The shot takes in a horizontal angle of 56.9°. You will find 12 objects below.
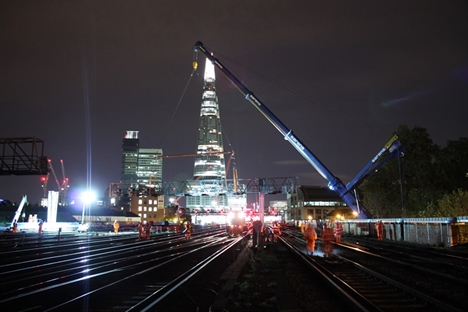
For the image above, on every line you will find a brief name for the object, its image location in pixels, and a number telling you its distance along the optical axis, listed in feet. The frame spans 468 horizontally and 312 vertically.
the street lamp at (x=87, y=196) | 217.50
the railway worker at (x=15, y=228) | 156.66
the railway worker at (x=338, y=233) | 110.46
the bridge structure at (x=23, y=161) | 101.94
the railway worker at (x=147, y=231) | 144.03
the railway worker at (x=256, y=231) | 81.81
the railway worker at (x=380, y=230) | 132.46
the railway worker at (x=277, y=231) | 176.53
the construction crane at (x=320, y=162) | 162.77
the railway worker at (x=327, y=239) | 69.92
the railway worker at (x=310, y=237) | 77.25
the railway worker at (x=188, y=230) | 148.51
